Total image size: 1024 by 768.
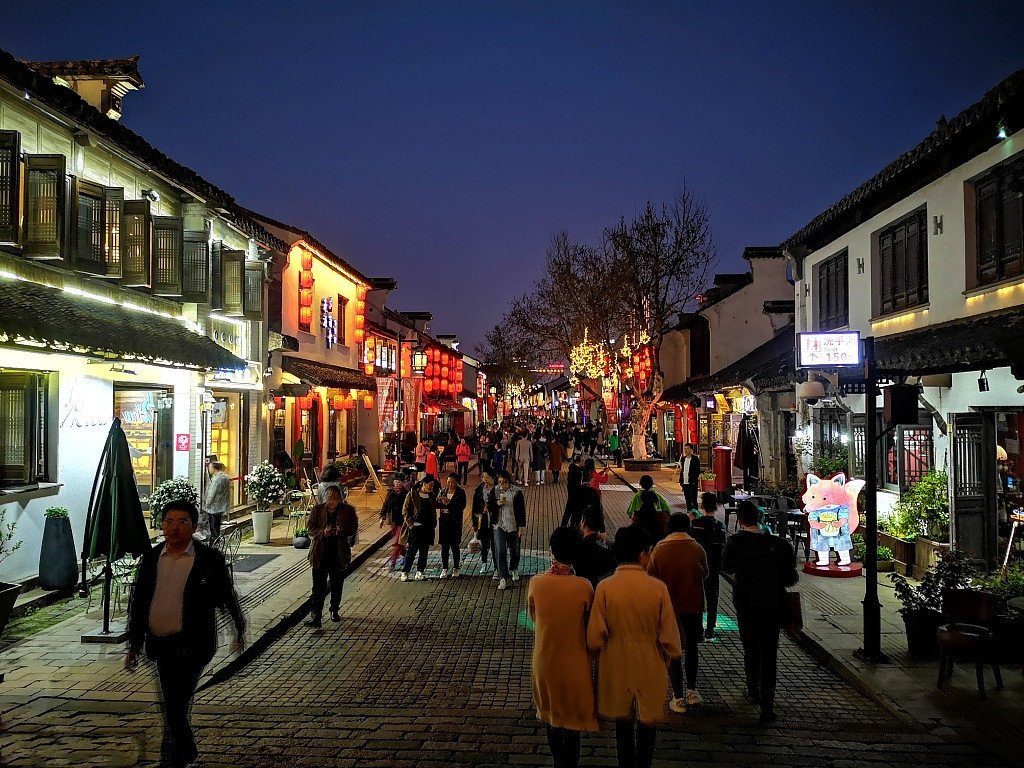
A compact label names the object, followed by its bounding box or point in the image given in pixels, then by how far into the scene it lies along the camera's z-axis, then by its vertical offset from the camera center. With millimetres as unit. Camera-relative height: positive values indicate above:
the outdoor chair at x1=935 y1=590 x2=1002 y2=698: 7215 -2177
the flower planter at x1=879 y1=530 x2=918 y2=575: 12234 -2426
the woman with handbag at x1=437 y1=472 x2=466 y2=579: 12984 -1981
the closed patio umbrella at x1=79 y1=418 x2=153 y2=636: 8734 -1276
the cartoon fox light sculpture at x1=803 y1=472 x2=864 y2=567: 12602 -1760
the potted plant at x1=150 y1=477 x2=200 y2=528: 12648 -1490
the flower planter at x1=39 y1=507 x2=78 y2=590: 10672 -2088
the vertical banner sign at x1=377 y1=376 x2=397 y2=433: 29797 +57
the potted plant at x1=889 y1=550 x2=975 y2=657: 8266 -2175
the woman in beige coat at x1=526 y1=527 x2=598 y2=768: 5012 -1710
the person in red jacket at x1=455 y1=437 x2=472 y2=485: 26641 -1911
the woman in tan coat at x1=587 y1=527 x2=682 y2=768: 4996 -1617
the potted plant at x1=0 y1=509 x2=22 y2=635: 9894 -1773
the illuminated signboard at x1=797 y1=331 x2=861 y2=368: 12688 +916
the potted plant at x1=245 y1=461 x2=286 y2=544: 15781 -1851
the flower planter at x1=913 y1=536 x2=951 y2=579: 11352 -2248
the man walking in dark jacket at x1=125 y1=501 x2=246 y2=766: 5480 -1532
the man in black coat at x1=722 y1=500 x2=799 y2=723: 6762 -1689
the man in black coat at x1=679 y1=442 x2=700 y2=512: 19969 -1835
